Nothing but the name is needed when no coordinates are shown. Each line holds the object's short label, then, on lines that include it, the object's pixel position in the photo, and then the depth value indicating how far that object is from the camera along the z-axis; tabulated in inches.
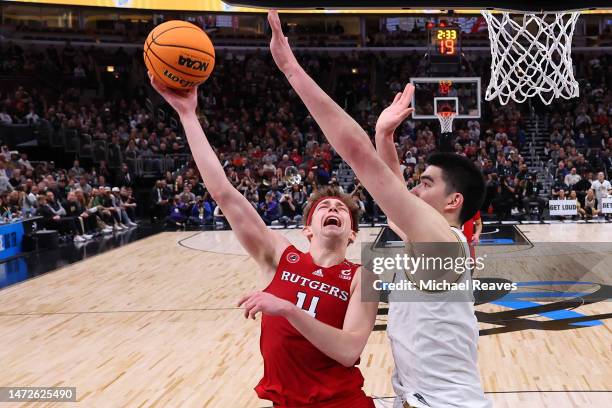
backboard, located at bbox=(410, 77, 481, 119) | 743.1
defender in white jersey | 81.7
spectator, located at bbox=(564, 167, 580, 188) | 727.9
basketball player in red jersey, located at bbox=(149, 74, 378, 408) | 100.9
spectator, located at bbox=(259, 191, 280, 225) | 693.3
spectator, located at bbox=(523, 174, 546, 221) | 712.4
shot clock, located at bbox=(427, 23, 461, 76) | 724.0
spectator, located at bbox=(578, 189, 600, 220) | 689.6
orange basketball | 118.6
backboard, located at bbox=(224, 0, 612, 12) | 164.7
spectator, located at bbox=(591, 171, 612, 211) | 693.3
